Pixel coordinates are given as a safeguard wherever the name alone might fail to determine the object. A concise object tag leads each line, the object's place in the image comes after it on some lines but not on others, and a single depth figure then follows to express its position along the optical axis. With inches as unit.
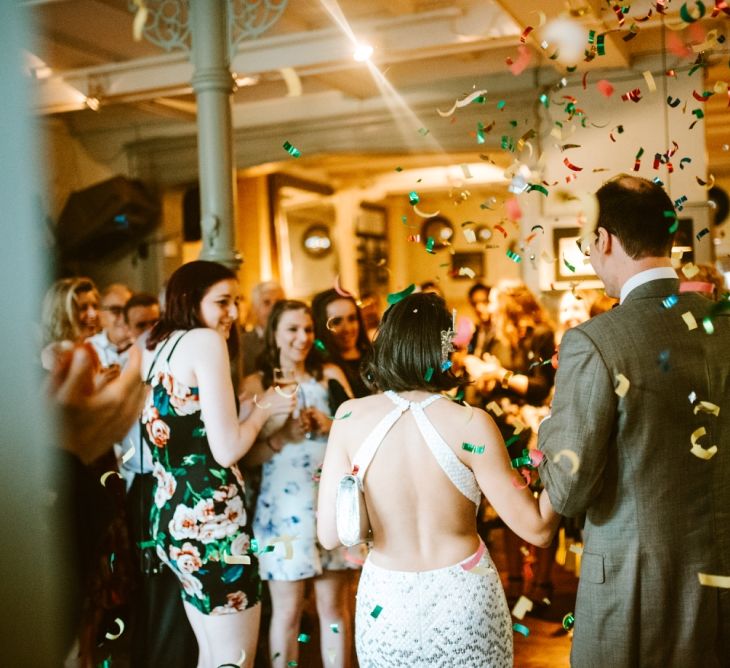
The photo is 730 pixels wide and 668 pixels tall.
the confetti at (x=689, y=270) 80.7
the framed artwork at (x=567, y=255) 273.0
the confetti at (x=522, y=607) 86.0
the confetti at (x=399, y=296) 83.2
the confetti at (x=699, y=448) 70.6
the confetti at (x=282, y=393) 118.2
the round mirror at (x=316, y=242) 475.2
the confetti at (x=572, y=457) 68.1
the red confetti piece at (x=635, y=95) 99.9
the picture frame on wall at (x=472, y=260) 530.0
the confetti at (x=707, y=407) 70.3
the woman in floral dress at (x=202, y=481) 101.7
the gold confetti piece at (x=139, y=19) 78.7
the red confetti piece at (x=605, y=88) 94.0
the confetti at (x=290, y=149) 105.9
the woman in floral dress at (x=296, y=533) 119.6
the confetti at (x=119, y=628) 128.5
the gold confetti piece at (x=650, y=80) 92.6
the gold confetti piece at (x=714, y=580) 70.2
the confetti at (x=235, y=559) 102.5
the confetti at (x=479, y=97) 102.1
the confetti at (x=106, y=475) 97.3
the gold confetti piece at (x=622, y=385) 68.3
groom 69.1
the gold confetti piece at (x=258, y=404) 111.8
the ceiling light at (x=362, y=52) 238.4
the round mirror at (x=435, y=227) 507.1
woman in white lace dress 74.5
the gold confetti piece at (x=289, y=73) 246.1
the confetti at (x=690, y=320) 70.9
